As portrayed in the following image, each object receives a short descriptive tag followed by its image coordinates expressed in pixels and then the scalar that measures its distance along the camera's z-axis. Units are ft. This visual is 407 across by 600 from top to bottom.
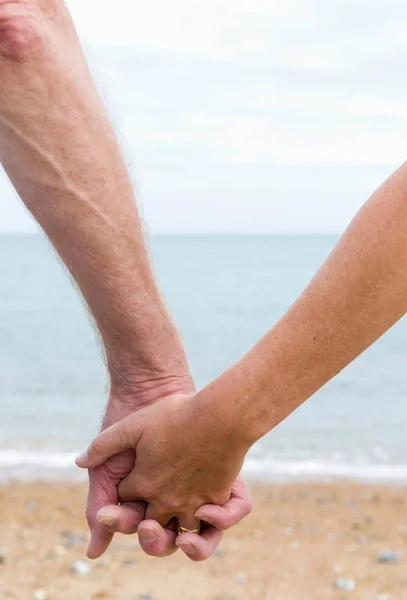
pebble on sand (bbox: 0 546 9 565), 9.96
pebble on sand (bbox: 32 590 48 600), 8.65
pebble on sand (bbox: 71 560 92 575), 9.50
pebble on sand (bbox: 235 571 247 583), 9.46
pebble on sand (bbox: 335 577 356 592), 9.21
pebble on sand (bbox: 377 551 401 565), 10.26
